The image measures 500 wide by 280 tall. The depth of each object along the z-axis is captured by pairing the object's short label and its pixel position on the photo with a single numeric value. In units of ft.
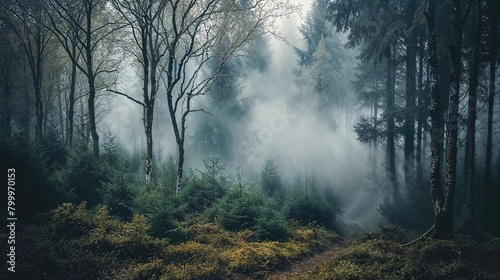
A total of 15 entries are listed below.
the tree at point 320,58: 115.34
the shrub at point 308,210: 54.70
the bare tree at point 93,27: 58.03
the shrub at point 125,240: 29.81
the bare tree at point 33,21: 65.16
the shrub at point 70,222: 31.52
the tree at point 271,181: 71.97
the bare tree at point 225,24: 59.47
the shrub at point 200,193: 51.98
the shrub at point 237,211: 42.06
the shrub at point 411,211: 48.96
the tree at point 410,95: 61.98
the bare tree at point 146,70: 53.94
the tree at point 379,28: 63.21
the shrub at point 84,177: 44.60
